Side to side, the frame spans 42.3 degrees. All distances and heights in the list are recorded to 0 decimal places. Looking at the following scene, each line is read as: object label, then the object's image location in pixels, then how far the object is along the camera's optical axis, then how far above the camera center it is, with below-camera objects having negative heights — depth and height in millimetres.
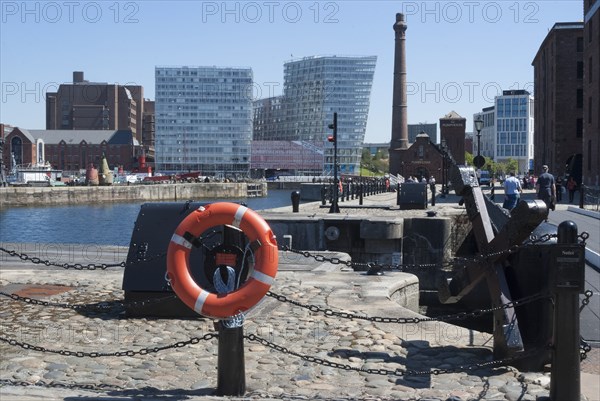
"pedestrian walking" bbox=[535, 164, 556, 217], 22859 -420
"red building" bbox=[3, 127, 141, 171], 158062 +4891
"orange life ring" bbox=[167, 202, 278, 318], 5809 -700
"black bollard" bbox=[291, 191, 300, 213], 24844 -955
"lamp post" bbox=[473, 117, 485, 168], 28688 +970
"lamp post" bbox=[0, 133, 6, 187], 85262 -794
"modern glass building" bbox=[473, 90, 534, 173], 198850 +12046
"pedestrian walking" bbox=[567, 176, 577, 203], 34697 -748
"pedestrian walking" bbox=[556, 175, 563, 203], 38000 -963
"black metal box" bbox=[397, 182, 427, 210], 29062 -918
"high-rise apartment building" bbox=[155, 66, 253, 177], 169750 +11723
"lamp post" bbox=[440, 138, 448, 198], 46747 -1215
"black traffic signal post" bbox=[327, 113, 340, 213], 26031 -1
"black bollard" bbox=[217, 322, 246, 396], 5711 -1418
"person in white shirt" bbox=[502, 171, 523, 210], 22906 -571
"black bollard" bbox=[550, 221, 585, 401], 5578 -1150
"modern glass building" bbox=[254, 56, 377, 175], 172375 +15803
